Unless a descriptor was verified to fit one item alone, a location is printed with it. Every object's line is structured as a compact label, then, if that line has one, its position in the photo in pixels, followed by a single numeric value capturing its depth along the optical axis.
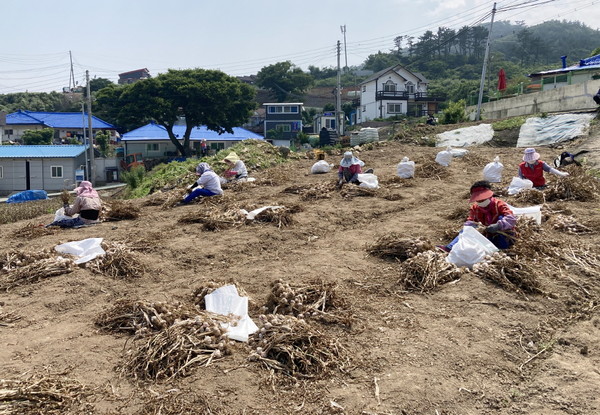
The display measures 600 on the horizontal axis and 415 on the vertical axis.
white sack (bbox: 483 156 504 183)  9.97
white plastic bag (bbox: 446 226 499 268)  5.17
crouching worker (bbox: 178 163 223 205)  9.87
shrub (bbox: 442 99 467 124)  22.33
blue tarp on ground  23.72
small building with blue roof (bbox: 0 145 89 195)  32.16
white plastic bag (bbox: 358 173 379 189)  10.25
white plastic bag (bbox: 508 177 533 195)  8.57
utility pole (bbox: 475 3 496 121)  23.75
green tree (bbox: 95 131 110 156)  39.62
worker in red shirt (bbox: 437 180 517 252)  5.35
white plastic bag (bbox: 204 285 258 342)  4.02
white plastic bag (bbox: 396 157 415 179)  11.63
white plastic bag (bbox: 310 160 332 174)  13.47
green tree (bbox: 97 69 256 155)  35.16
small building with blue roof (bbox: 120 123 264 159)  38.84
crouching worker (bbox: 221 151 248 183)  11.86
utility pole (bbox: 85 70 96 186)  29.53
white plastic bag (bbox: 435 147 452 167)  12.66
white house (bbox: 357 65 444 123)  45.53
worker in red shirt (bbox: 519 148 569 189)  8.57
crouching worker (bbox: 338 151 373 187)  10.45
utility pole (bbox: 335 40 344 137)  33.30
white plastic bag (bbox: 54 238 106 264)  6.25
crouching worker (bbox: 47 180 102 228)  8.29
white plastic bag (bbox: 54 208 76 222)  8.34
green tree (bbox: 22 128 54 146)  41.53
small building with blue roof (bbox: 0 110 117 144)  45.50
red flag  28.09
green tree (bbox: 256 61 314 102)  60.50
